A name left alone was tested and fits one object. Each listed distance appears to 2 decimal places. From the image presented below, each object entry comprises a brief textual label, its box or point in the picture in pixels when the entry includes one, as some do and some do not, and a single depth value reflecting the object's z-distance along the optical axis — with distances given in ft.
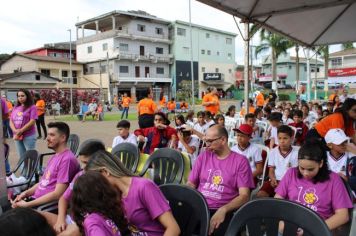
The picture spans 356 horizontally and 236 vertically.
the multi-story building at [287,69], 214.07
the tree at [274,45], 108.21
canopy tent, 19.58
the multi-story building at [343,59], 177.88
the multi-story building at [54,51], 152.05
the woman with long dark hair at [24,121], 18.99
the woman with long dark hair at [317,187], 8.11
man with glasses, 9.56
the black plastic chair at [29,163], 14.48
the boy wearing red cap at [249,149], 13.35
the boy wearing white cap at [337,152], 10.82
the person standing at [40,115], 38.24
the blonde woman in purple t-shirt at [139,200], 6.58
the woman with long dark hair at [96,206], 5.58
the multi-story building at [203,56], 151.94
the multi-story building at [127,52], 132.16
